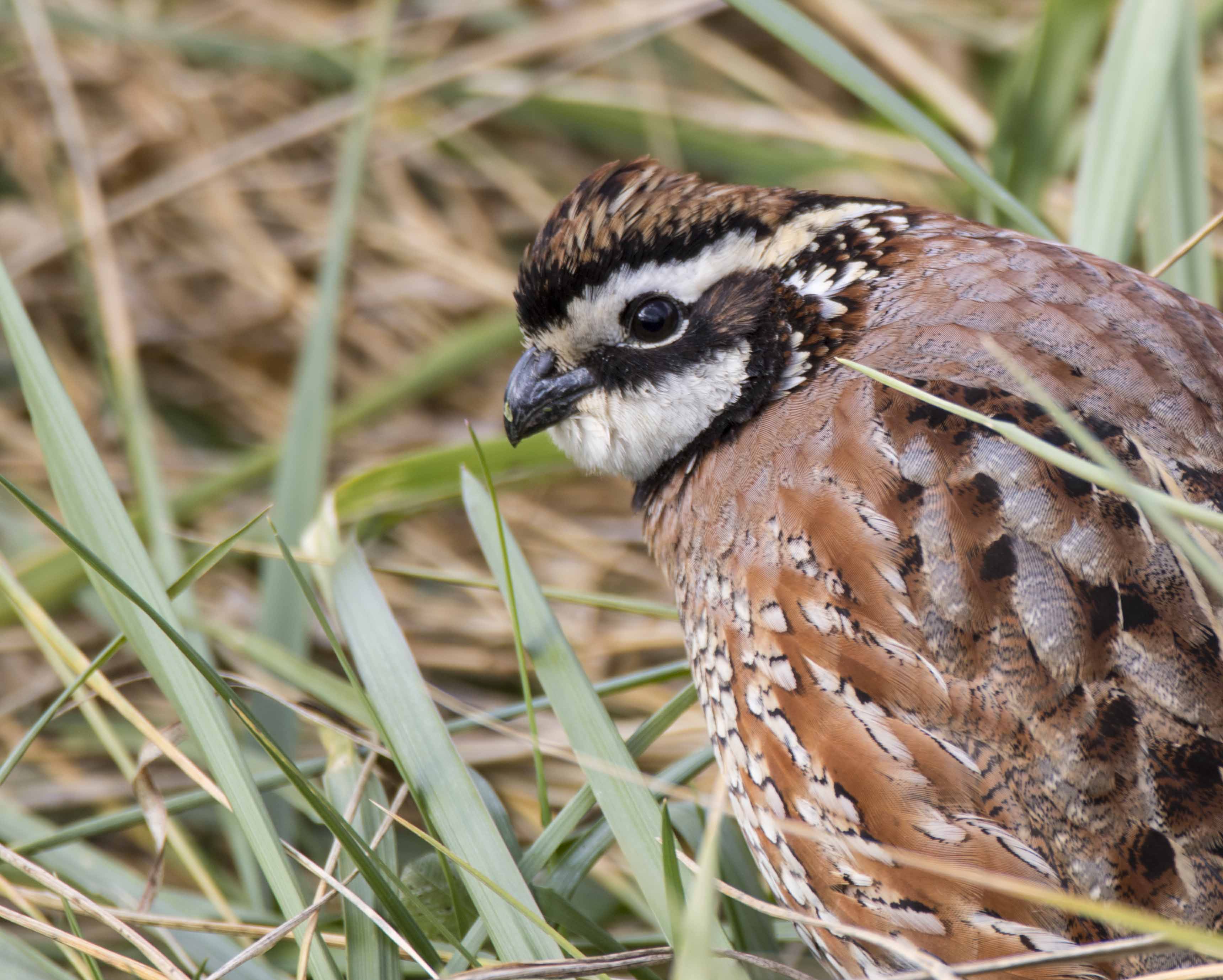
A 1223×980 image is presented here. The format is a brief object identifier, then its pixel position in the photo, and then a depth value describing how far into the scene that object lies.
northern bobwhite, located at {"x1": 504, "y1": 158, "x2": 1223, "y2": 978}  2.83
